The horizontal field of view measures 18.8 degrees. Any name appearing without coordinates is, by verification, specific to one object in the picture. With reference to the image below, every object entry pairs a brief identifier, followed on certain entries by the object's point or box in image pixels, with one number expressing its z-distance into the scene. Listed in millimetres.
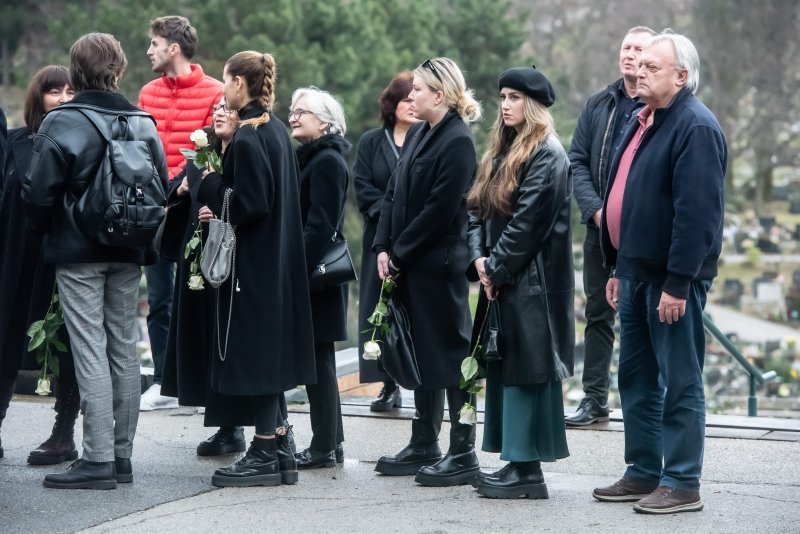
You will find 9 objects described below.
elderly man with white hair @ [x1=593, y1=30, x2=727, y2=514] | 9723
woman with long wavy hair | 10398
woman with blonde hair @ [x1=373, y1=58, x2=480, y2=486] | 10951
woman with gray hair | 11784
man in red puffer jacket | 14225
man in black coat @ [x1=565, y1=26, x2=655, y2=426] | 13227
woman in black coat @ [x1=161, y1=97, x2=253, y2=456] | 11497
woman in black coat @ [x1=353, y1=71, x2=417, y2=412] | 13852
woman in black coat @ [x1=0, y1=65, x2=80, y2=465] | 11812
